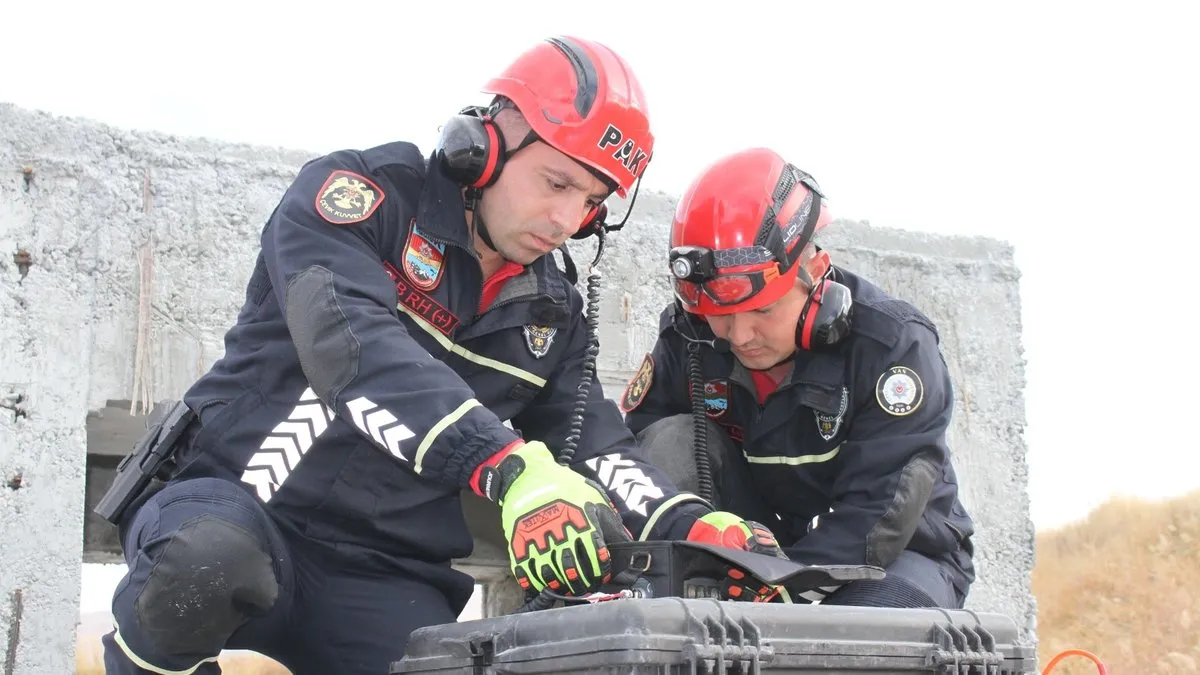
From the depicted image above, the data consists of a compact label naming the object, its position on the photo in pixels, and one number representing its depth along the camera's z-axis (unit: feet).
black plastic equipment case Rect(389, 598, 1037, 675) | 6.32
